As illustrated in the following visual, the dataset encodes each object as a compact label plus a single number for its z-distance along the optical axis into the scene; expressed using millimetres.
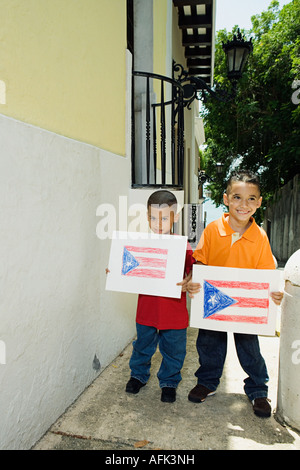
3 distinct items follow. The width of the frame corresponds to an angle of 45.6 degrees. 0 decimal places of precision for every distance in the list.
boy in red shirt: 2471
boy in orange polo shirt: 2303
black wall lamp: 6359
